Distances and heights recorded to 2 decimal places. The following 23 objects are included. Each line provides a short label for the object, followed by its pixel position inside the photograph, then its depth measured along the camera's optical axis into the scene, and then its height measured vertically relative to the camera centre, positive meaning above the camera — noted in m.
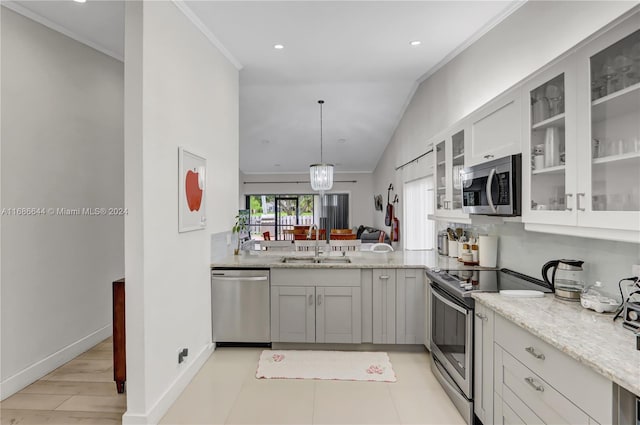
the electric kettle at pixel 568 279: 1.88 -0.38
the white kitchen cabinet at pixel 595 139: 1.33 +0.31
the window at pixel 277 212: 11.03 +0.01
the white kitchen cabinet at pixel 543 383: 1.21 -0.71
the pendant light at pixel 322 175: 6.52 +0.72
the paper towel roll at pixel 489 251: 2.88 -0.33
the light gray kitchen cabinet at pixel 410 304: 3.21 -0.86
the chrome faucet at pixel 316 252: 3.69 -0.43
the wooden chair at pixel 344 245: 4.20 -0.41
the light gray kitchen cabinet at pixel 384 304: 3.23 -0.87
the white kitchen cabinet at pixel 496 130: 2.04 +0.54
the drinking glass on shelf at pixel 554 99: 1.70 +0.57
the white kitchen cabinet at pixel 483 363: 1.93 -0.89
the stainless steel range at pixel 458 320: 2.15 -0.76
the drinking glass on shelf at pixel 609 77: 1.42 +0.56
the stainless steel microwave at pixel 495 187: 1.99 +0.15
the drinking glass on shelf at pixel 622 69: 1.35 +0.56
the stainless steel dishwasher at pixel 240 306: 3.31 -0.90
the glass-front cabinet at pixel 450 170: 2.80 +0.37
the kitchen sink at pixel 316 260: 3.51 -0.49
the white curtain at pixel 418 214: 5.07 -0.04
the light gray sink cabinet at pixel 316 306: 3.27 -0.89
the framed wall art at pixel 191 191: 2.64 +0.18
